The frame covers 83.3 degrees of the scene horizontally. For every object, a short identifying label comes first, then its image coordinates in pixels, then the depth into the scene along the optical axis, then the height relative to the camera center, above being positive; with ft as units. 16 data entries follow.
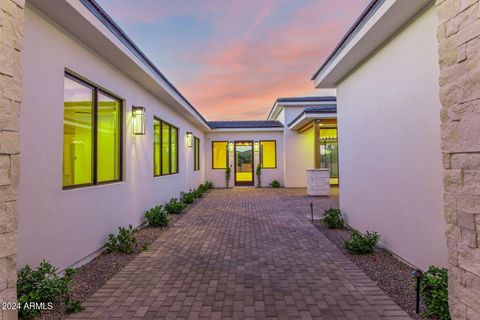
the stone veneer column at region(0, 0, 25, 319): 5.36 +0.63
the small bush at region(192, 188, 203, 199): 34.45 -3.56
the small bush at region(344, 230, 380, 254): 13.50 -3.99
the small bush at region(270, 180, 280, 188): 47.06 -3.21
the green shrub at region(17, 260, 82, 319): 7.81 -3.73
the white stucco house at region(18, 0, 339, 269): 9.49 +1.79
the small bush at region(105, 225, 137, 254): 14.02 -4.01
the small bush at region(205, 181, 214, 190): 46.25 -3.20
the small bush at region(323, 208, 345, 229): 18.99 -3.93
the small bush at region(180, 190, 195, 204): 30.48 -3.59
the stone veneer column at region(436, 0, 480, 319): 5.34 +0.43
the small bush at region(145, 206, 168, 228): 19.71 -3.76
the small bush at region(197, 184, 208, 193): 40.08 -3.35
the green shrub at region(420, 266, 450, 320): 7.69 -3.83
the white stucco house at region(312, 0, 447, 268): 10.20 +1.88
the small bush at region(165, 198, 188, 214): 24.72 -3.80
